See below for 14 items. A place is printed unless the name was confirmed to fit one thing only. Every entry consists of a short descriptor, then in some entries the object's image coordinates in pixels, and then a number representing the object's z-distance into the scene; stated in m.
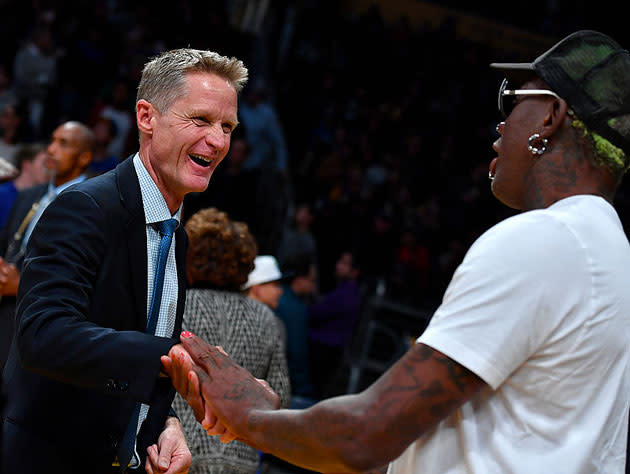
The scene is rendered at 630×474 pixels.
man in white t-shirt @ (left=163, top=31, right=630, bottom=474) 1.58
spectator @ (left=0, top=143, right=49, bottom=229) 5.22
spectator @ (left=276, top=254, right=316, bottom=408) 5.52
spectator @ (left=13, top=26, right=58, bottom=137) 9.76
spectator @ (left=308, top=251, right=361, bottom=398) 7.73
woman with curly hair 3.57
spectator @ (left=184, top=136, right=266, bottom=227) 9.03
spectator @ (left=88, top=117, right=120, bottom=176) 8.12
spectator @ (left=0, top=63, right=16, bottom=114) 9.09
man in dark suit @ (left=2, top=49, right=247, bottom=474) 2.04
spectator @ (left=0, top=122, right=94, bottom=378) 3.69
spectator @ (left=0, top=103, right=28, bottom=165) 8.12
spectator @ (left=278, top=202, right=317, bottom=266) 9.94
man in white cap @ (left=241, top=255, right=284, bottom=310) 5.06
